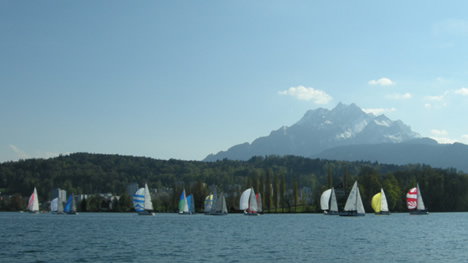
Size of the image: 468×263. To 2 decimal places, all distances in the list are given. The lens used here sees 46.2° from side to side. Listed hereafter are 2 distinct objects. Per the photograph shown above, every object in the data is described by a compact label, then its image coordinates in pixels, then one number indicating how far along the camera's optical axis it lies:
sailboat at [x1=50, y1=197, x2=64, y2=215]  195.62
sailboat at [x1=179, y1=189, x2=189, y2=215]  176.62
